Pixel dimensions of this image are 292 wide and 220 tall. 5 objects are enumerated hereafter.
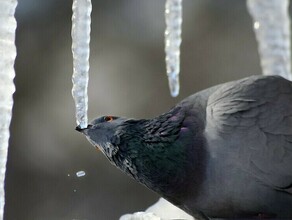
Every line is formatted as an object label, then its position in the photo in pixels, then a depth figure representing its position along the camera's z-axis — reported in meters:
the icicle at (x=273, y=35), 6.24
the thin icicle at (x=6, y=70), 4.62
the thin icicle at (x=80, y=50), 4.72
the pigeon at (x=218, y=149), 4.35
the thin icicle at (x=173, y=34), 5.40
